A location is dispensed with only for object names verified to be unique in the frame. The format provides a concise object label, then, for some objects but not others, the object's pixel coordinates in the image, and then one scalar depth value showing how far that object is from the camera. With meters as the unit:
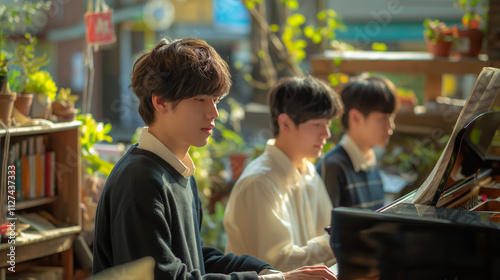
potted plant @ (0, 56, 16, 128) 2.35
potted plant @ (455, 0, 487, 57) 3.43
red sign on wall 2.88
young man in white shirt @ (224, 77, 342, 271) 2.03
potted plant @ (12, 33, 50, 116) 2.60
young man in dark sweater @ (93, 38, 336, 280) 1.43
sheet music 1.62
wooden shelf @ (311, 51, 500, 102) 3.41
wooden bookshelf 2.57
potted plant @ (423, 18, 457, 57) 3.51
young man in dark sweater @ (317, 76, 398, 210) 2.66
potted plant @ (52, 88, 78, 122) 2.66
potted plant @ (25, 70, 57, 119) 2.58
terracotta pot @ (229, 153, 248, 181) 3.89
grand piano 1.34
